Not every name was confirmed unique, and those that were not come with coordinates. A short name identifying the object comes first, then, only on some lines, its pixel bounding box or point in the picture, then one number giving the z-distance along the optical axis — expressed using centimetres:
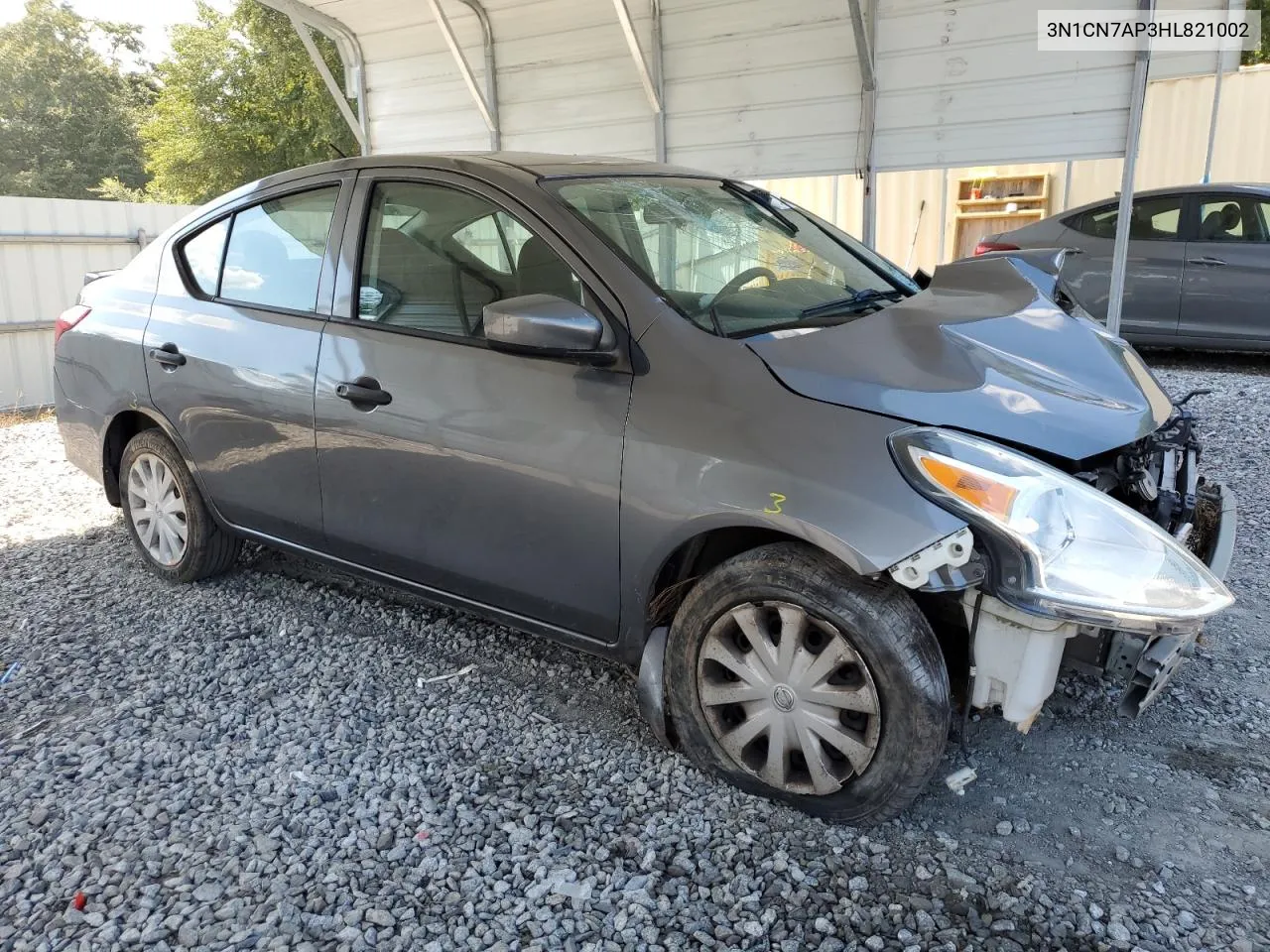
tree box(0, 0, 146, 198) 3884
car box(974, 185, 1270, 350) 754
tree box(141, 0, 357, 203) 2614
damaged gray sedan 214
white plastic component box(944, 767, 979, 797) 235
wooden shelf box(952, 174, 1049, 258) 1278
